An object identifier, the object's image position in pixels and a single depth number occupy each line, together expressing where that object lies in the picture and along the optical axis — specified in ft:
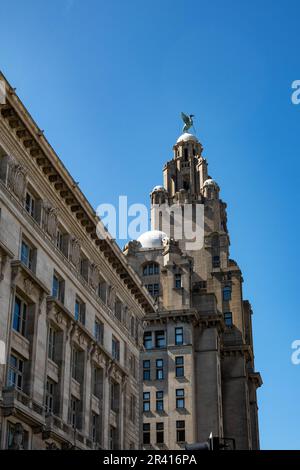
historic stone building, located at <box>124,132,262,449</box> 303.68
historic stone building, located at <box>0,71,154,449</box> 130.21
